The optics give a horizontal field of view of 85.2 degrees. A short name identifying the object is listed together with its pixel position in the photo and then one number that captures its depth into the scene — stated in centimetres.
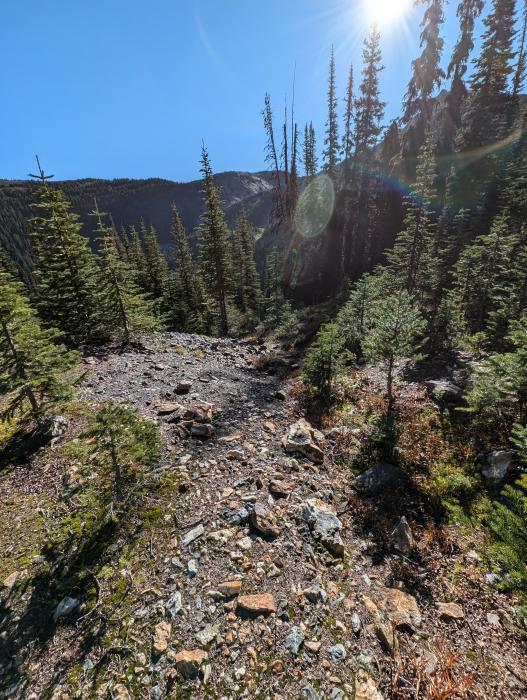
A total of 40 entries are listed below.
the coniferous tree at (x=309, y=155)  4644
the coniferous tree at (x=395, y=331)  949
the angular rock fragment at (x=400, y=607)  455
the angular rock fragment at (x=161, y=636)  372
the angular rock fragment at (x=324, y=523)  552
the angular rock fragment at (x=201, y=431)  805
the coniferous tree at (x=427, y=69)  2848
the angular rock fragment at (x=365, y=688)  356
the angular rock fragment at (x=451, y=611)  479
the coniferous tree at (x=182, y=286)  3362
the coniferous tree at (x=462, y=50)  2788
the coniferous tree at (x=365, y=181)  3297
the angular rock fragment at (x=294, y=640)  387
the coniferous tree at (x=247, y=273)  4128
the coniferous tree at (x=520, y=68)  2998
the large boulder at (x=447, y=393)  1020
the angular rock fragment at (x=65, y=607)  410
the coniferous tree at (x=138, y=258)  3491
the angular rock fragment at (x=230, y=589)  441
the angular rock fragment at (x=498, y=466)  705
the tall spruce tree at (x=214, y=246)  2481
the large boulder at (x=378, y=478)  738
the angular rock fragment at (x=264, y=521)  541
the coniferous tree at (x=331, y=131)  3609
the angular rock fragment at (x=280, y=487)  632
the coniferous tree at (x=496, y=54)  2889
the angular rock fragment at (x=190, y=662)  353
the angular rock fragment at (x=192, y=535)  512
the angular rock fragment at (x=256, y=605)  420
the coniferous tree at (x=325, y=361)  1076
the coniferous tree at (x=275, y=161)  3824
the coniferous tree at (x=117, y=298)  1515
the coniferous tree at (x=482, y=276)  1494
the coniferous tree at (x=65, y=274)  1512
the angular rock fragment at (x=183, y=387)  1059
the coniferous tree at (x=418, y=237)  1839
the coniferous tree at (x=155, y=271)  3453
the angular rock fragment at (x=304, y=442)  788
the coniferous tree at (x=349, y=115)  3503
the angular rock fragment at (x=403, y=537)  591
